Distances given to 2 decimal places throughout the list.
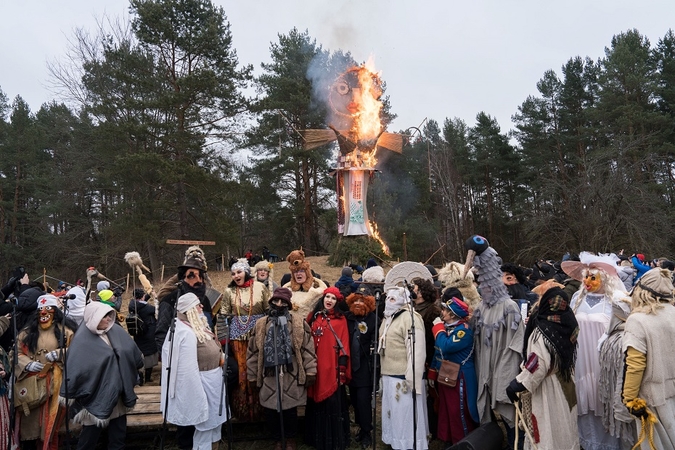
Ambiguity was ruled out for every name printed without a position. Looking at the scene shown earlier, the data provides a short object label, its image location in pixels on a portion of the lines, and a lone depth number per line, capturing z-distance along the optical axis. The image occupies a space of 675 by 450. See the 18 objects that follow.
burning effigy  19.39
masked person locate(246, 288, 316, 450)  4.95
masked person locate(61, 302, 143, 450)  4.60
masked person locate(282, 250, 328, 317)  6.30
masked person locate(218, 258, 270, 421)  5.55
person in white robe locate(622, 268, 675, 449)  3.73
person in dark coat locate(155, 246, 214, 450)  5.15
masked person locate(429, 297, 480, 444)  4.94
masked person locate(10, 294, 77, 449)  4.85
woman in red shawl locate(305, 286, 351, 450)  5.21
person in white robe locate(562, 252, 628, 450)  4.74
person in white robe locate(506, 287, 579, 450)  3.95
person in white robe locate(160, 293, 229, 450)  4.69
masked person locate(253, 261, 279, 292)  6.56
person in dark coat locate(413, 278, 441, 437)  5.49
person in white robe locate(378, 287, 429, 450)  4.93
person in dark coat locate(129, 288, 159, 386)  7.64
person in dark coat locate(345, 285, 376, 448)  5.49
